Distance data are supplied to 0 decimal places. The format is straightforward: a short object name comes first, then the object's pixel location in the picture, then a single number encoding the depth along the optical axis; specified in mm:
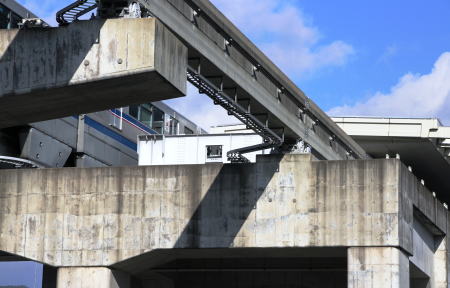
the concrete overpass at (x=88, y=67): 22438
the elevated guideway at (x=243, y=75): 30297
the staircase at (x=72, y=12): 23719
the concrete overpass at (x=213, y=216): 39375
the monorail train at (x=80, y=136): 46488
